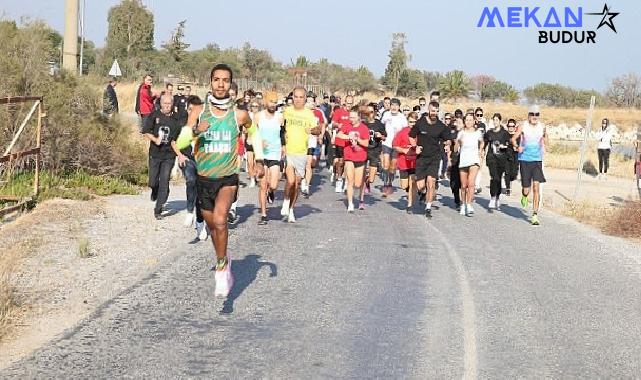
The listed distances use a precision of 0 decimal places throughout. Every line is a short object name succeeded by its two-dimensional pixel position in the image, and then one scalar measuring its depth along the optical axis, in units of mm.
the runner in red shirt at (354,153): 15875
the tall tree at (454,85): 81438
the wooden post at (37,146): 13258
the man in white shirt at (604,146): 28172
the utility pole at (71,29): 22109
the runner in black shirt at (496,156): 18250
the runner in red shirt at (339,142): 19142
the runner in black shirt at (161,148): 13172
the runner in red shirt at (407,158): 16703
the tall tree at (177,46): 69875
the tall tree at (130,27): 71938
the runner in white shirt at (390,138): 19547
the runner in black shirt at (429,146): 16047
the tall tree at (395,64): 78625
